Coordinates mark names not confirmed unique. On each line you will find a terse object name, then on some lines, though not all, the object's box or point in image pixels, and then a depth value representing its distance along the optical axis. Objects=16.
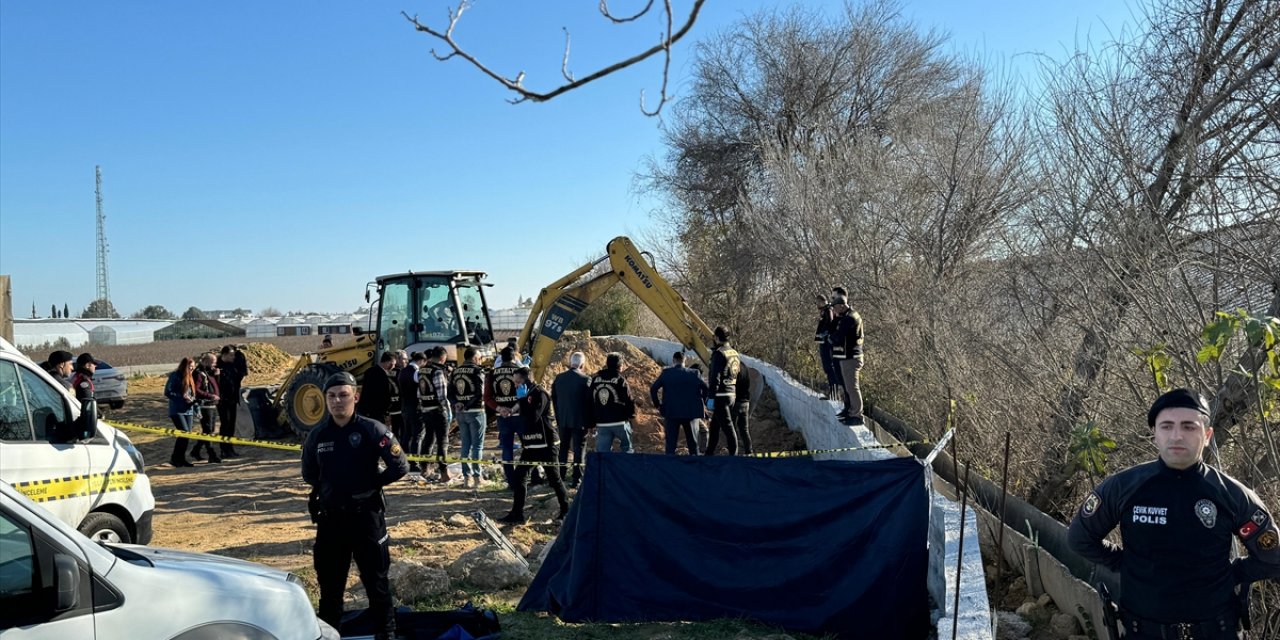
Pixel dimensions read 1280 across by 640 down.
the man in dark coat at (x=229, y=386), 15.74
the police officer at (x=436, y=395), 12.48
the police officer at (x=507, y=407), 11.50
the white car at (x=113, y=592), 3.48
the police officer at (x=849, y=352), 11.92
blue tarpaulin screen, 6.66
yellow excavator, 16.48
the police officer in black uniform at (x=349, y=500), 6.13
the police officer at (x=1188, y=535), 3.79
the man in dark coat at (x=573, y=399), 11.35
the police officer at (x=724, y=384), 12.91
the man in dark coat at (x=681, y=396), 12.31
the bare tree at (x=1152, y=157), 5.68
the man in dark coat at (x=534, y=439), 10.60
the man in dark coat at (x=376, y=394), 12.06
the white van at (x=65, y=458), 6.55
